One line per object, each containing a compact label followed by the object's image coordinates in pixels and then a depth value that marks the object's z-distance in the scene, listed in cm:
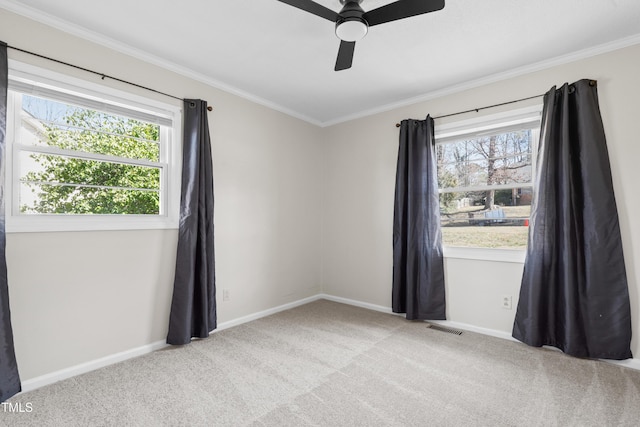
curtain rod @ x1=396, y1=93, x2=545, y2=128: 278
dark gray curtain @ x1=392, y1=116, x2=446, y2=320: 324
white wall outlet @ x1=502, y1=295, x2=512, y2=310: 288
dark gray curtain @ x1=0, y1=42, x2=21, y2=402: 184
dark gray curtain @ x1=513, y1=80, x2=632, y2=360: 236
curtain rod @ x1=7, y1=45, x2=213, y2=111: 206
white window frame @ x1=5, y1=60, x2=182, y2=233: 203
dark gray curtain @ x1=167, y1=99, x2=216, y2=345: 268
